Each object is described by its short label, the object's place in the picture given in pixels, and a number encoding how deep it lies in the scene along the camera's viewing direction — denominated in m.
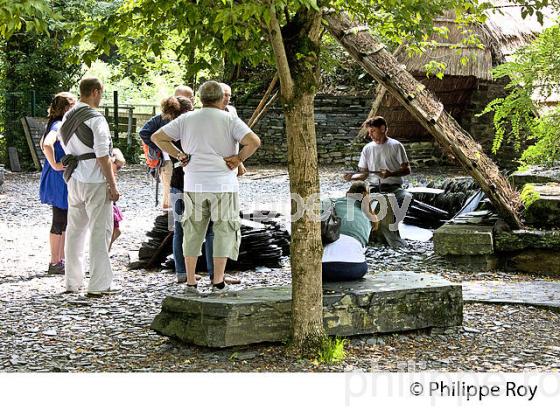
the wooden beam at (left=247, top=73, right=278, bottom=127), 11.56
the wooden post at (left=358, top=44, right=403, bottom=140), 19.22
